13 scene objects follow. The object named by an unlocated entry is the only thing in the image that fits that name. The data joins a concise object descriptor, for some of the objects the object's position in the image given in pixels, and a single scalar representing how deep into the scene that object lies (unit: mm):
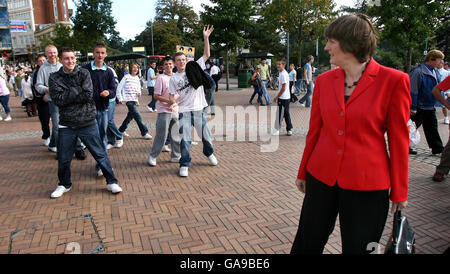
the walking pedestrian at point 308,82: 12805
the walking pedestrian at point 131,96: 7664
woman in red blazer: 1809
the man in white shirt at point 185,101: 5191
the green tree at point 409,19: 16078
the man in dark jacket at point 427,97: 5844
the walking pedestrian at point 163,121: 5738
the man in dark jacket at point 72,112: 4148
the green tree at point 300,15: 20223
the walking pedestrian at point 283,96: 7836
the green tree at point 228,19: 19984
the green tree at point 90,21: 38281
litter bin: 22094
